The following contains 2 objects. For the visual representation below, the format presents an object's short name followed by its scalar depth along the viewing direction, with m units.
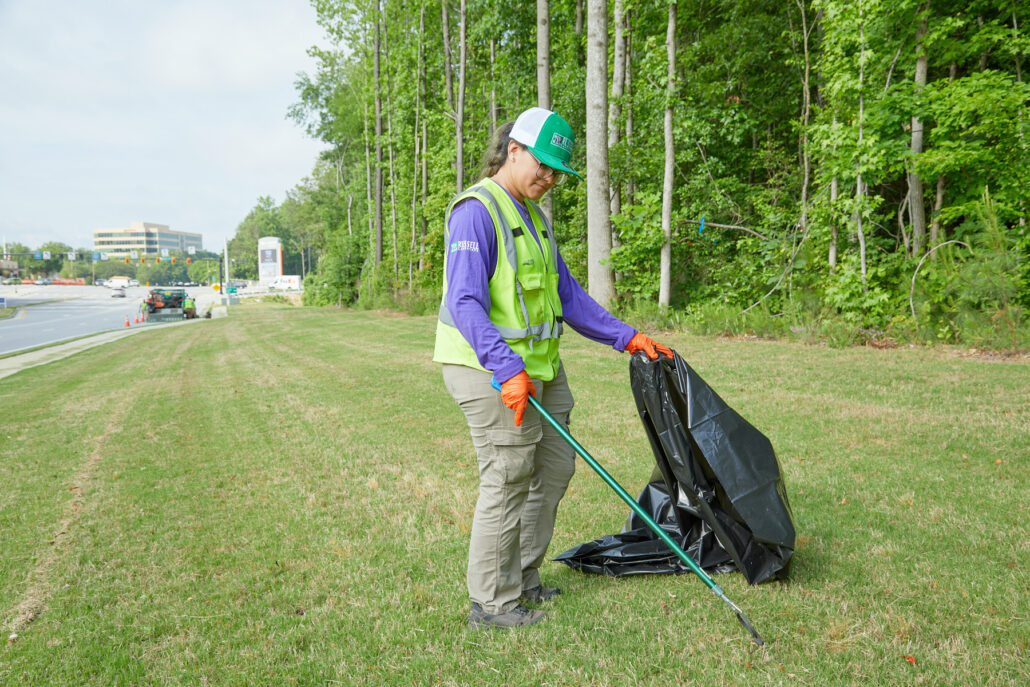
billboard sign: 75.12
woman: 2.36
